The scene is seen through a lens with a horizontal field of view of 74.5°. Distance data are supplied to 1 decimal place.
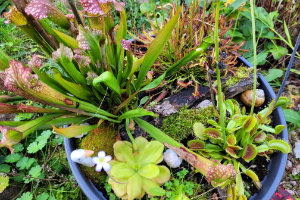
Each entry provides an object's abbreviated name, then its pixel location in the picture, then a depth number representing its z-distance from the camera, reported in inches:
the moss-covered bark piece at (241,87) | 12.7
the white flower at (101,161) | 8.8
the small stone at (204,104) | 12.3
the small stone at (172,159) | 11.0
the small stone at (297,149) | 16.1
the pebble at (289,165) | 15.8
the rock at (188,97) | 12.2
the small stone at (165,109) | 11.8
